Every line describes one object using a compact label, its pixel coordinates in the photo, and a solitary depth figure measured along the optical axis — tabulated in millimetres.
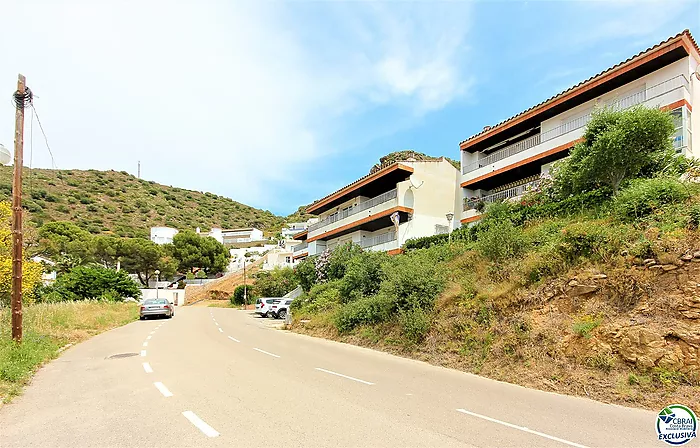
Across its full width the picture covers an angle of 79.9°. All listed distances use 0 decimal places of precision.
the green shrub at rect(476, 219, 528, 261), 13518
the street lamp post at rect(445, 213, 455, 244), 19827
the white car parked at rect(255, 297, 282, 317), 34875
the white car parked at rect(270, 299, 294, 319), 34094
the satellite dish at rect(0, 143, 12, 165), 10903
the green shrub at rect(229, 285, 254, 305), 52769
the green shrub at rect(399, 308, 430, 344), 13023
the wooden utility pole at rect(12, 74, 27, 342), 12367
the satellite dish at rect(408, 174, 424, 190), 27577
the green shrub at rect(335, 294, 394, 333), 15406
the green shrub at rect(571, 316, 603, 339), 8951
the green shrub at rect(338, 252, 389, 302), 18750
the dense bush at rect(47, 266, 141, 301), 34844
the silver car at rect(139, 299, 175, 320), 30406
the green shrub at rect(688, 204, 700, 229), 9680
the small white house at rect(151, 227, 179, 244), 80625
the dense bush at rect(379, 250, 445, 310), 13922
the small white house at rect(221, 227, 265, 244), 103631
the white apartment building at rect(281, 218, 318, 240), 90856
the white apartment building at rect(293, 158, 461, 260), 27453
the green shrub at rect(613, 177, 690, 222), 11156
